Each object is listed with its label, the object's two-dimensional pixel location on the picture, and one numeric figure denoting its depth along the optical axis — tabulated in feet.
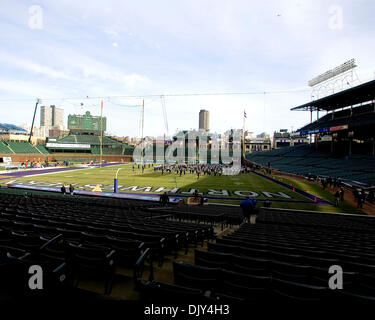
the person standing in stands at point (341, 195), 80.89
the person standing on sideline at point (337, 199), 73.20
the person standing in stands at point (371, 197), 79.41
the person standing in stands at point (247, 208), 42.91
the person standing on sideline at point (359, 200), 70.93
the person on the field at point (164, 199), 63.96
